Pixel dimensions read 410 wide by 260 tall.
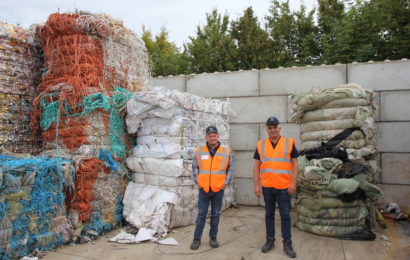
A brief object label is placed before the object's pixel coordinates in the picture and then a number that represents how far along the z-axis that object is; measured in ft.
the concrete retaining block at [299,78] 20.79
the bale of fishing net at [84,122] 16.20
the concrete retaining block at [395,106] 19.31
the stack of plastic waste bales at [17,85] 16.49
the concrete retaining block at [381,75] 19.44
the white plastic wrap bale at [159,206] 16.14
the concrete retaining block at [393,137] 19.29
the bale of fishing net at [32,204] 12.63
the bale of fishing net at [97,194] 15.44
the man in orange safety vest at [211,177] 14.42
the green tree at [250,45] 40.68
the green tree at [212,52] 42.47
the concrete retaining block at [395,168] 19.21
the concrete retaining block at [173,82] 24.47
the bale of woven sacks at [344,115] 16.16
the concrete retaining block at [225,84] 22.49
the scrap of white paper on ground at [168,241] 14.84
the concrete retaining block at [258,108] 21.70
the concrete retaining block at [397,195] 19.17
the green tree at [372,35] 31.14
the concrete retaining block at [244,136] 22.25
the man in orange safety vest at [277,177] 13.82
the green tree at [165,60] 43.48
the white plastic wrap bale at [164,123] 16.85
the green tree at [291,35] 38.50
